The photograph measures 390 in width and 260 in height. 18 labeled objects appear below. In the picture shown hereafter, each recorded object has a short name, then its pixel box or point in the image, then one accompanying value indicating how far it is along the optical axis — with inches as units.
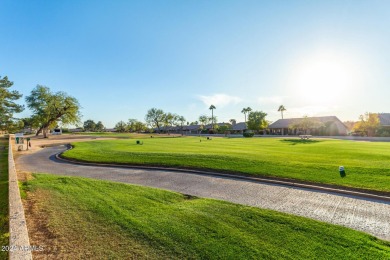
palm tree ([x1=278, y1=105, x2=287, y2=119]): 4542.3
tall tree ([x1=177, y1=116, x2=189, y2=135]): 5400.6
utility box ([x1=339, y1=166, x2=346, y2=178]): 436.5
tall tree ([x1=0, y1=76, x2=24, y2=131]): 1437.0
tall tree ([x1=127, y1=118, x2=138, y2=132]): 5529.0
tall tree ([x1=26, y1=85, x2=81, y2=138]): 2308.1
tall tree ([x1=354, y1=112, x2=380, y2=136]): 2102.6
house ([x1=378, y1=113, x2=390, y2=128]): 2238.2
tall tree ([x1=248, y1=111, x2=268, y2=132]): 2800.2
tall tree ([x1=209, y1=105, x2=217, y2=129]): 5270.7
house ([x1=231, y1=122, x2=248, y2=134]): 3711.4
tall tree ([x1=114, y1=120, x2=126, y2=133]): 6013.8
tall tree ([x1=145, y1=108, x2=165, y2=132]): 5108.3
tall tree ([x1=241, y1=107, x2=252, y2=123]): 4729.3
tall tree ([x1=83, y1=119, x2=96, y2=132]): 6801.2
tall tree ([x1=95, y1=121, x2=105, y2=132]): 6936.0
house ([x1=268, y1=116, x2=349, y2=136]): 2628.0
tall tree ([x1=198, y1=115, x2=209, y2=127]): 5629.9
